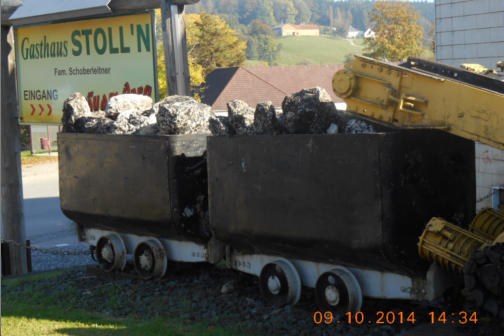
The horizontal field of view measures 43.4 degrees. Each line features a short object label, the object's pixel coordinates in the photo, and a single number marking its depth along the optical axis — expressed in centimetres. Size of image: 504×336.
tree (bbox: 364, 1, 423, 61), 5919
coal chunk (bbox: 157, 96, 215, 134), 690
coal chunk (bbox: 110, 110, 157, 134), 748
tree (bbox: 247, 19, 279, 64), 13238
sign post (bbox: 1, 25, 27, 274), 988
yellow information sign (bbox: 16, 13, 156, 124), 804
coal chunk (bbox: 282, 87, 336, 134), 581
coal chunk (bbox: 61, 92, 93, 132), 819
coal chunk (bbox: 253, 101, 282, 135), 605
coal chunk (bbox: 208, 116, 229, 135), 656
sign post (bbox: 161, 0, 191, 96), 744
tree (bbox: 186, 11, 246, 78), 5131
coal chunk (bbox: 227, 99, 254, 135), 628
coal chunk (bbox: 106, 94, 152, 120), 800
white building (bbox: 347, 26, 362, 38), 18788
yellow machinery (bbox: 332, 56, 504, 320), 455
